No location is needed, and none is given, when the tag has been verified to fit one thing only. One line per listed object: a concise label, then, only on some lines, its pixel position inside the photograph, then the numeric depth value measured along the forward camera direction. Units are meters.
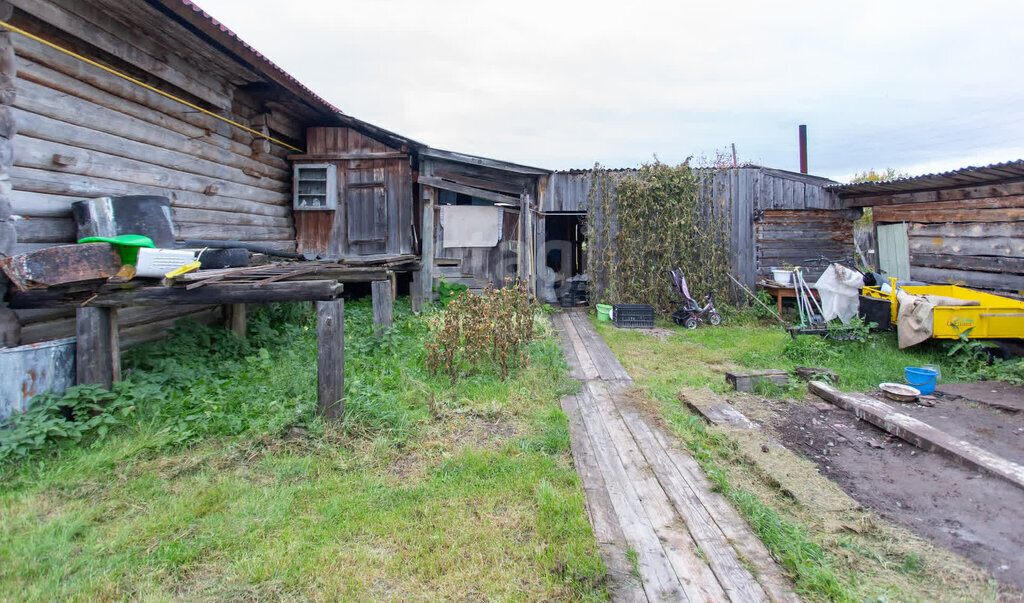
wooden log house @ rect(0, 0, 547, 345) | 4.37
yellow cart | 6.00
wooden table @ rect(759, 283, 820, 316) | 10.03
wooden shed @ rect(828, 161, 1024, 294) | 7.21
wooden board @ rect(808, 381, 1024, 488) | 3.45
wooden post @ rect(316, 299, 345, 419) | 4.00
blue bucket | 5.25
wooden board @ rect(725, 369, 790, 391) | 5.58
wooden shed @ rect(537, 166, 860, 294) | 10.88
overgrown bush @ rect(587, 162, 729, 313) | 10.51
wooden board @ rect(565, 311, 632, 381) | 6.05
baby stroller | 9.84
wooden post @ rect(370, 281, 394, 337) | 6.39
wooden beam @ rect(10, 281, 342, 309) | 3.98
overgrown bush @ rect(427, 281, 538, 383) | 5.38
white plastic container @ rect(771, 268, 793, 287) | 9.88
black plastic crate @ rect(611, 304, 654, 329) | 9.66
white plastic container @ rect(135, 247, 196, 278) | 3.92
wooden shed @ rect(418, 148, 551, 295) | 10.23
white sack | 7.62
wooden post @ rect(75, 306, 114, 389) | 4.02
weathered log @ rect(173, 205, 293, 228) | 6.27
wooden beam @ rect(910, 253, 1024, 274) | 7.20
